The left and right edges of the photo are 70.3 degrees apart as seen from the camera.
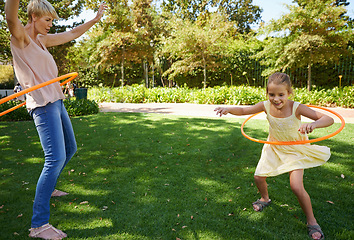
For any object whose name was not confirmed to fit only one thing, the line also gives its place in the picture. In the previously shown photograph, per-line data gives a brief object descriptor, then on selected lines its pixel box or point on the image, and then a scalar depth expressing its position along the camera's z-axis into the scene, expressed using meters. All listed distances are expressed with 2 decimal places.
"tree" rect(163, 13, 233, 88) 12.46
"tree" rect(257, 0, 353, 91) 9.63
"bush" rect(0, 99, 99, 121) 8.13
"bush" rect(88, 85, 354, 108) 9.58
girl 2.25
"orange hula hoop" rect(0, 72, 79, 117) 1.96
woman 2.04
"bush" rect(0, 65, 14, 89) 27.11
